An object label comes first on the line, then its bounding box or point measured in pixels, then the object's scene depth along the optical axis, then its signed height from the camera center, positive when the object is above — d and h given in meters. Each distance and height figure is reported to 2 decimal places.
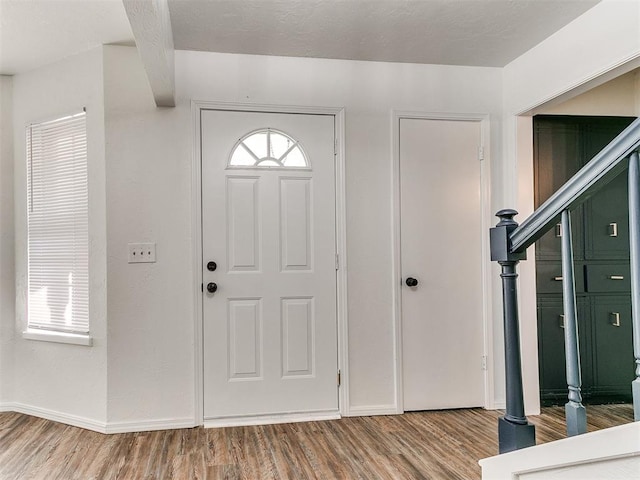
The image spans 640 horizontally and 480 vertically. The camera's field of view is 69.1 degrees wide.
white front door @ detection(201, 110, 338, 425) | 3.03 -0.09
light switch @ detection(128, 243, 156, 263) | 2.94 +0.01
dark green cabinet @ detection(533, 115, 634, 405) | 3.33 -0.20
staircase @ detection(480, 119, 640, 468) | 0.88 -0.28
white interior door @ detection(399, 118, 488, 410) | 3.25 -0.11
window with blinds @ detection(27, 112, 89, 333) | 3.13 +0.21
